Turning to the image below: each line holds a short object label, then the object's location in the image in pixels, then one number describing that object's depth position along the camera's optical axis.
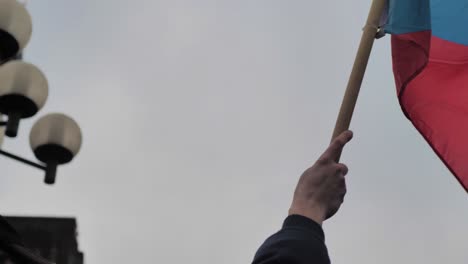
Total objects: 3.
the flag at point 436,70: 4.29
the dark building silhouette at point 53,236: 16.61
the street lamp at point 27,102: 7.02
